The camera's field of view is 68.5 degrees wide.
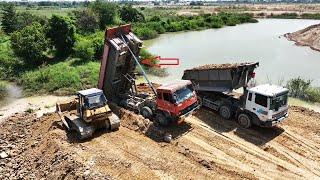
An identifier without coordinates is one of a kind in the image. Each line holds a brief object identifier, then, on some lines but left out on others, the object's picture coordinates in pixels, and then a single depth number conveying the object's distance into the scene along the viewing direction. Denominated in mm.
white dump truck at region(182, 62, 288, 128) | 10302
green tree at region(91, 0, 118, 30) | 33764
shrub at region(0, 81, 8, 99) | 16246
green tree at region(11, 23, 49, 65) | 20148
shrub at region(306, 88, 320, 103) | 14549
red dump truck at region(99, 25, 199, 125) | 10540
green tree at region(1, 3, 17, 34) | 31612
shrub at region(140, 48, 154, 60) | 20285
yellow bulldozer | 9883
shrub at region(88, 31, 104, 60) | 20666
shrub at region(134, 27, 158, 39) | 31614
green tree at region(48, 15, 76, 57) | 21843
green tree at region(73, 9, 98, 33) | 30869
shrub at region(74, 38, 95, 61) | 20186
